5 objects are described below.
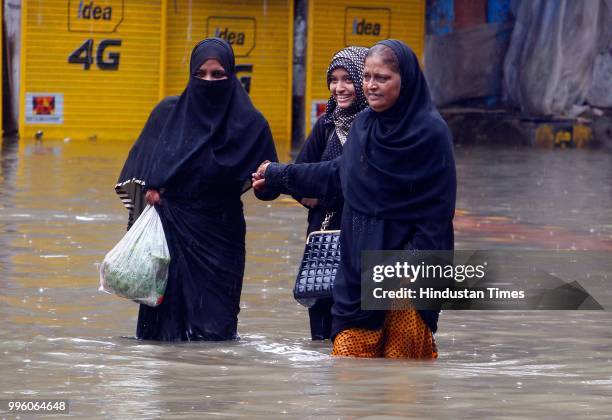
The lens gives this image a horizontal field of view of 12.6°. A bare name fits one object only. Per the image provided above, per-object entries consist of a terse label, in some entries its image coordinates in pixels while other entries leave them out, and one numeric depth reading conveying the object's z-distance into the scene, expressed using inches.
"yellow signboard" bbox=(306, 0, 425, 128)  1680.2
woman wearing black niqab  457.5
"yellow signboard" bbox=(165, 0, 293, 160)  1636.1
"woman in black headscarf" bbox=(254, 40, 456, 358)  380.1
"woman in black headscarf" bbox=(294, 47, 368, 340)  439.6
